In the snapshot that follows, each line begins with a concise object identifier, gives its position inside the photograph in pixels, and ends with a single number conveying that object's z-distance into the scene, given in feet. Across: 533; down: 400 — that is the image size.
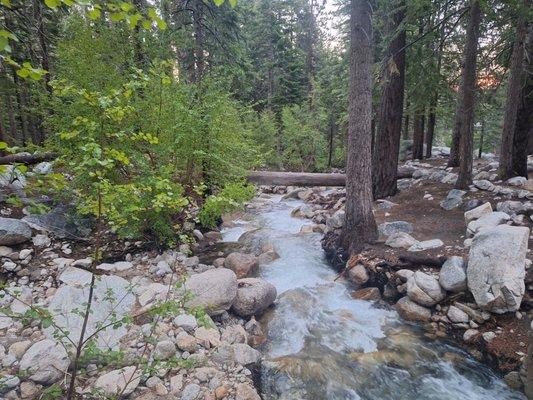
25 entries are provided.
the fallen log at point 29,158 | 23.21
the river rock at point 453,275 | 16.40
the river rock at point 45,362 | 10.79
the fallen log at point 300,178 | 40.73
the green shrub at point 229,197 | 21.87
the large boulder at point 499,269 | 14.66
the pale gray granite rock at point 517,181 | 26.14
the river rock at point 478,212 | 21.17
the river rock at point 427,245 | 20.12
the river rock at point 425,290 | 16.93
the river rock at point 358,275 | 20.44
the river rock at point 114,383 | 10.50
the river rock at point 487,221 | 19.45
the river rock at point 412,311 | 16.94
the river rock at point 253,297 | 16.96
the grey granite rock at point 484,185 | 26.12
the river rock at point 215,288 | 15.80
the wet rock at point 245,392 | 11.44
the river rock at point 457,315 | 15.76
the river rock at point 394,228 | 23.71
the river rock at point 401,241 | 21.11
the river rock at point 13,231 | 18.88
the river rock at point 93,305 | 13.01
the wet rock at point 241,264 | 21.41
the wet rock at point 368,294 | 19.38
